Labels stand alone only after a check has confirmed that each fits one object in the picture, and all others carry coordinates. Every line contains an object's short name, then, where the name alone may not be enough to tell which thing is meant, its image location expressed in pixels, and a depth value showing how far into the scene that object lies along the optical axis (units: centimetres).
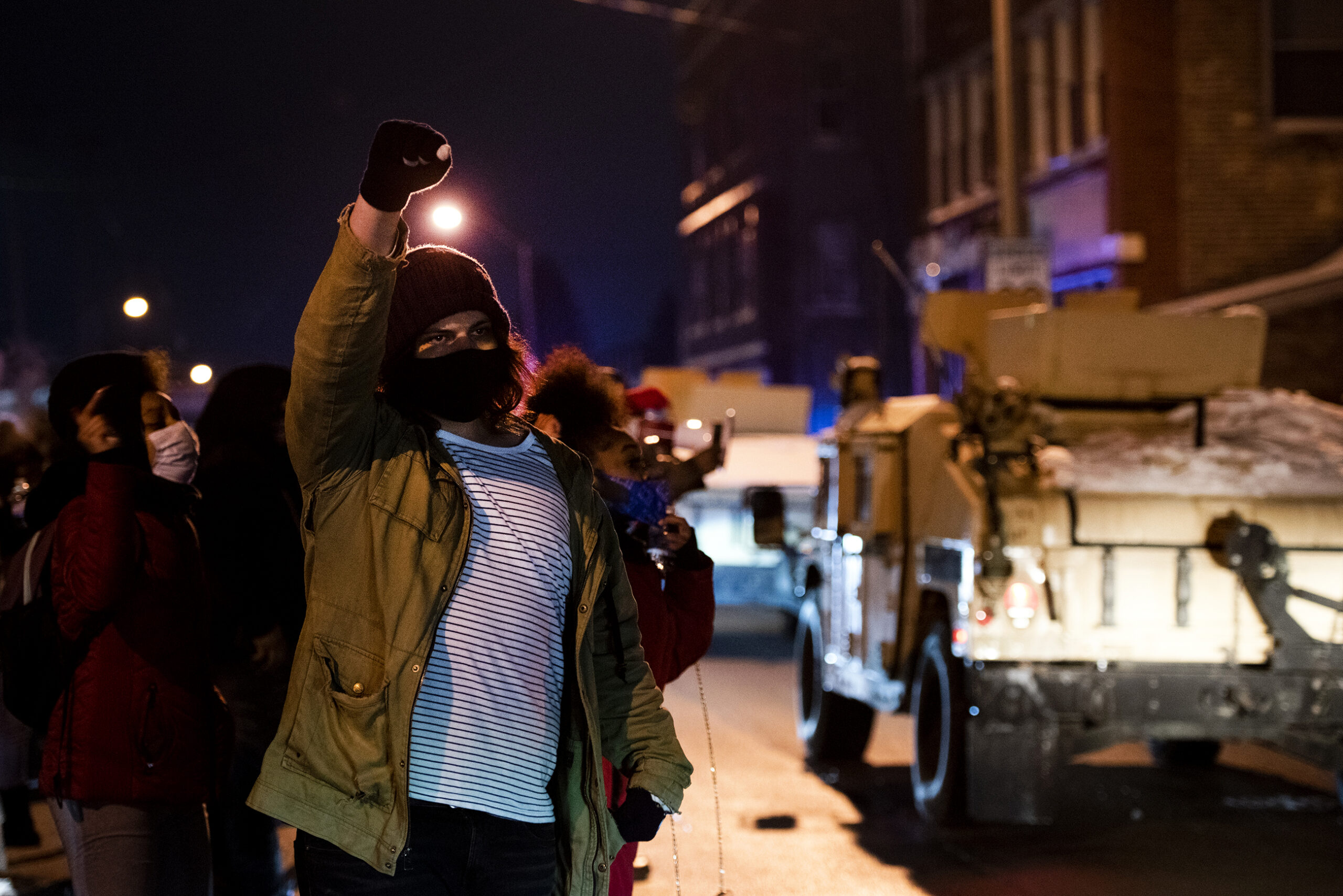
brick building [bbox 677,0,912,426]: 3994
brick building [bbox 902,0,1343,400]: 2188
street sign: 1541
